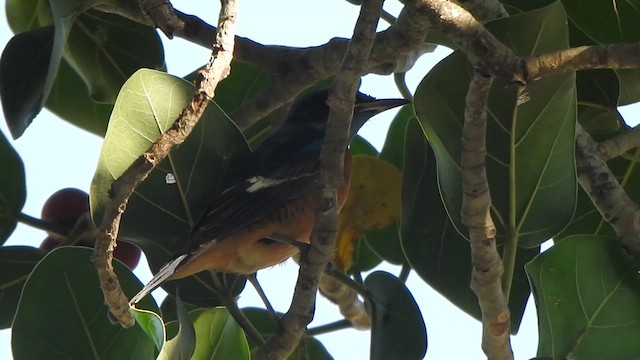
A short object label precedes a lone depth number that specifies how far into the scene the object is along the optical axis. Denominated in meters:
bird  5.38
